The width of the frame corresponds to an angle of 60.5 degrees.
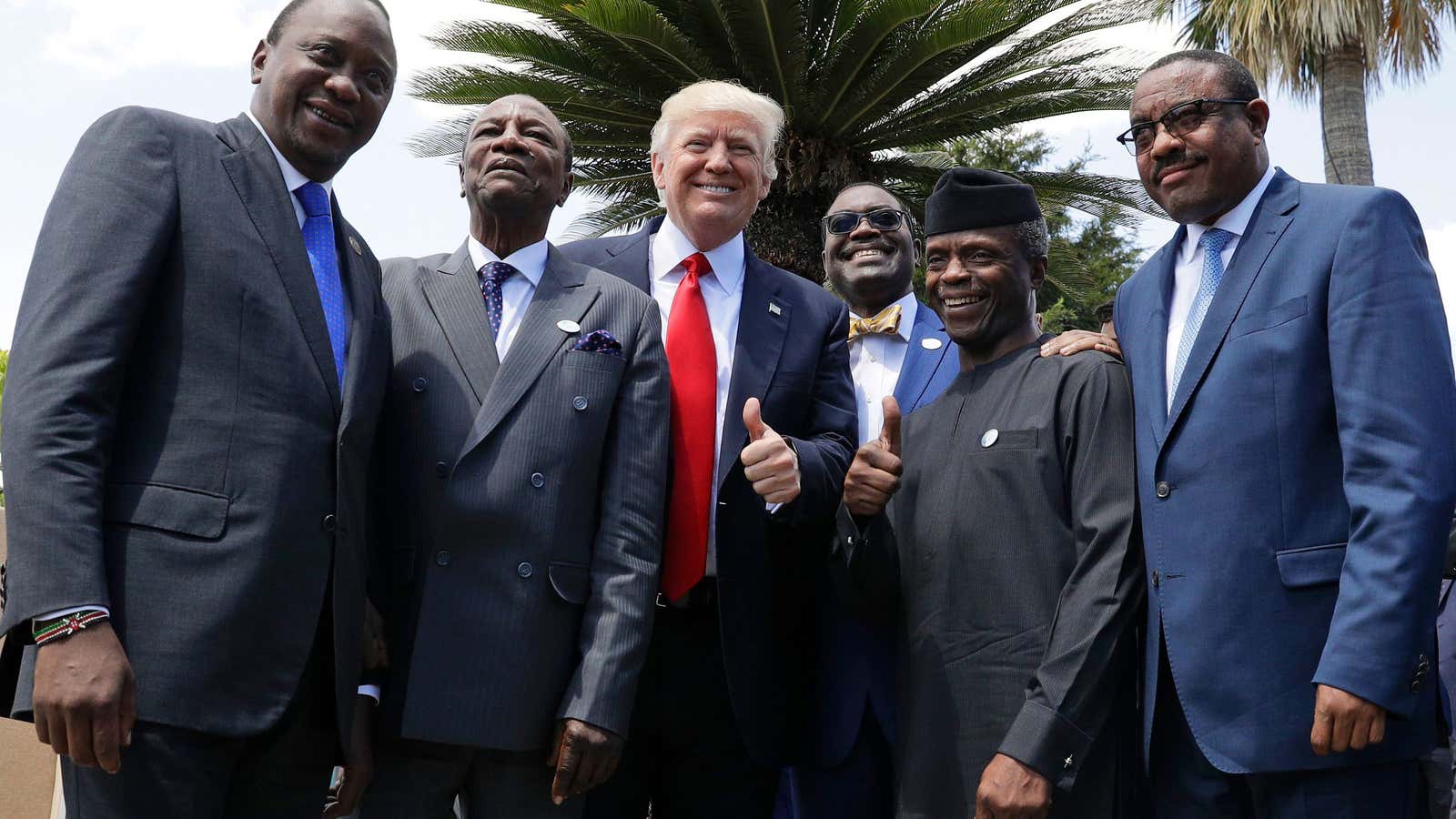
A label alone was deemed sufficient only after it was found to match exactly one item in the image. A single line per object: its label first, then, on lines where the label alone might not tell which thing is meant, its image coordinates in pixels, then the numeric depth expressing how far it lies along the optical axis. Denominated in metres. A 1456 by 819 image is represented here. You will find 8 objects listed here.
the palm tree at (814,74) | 10.63
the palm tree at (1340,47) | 14.56
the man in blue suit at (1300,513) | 2.62
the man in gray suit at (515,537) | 2.84
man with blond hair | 3.34
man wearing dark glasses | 3.48
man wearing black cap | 2.92
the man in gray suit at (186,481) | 2.24
